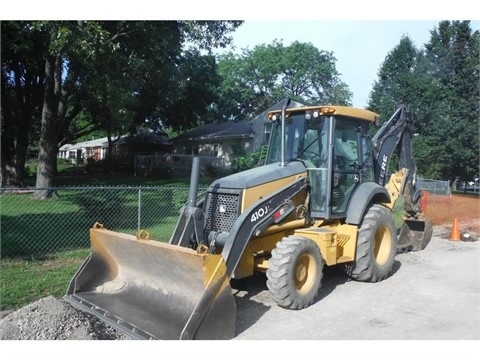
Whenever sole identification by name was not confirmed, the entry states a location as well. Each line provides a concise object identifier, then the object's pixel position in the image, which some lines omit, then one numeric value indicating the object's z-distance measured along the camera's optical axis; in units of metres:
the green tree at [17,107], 21.27
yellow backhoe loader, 4.84
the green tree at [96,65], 11.04
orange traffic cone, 11.77
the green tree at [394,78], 30.80
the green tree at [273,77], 54.97
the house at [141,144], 40.69
